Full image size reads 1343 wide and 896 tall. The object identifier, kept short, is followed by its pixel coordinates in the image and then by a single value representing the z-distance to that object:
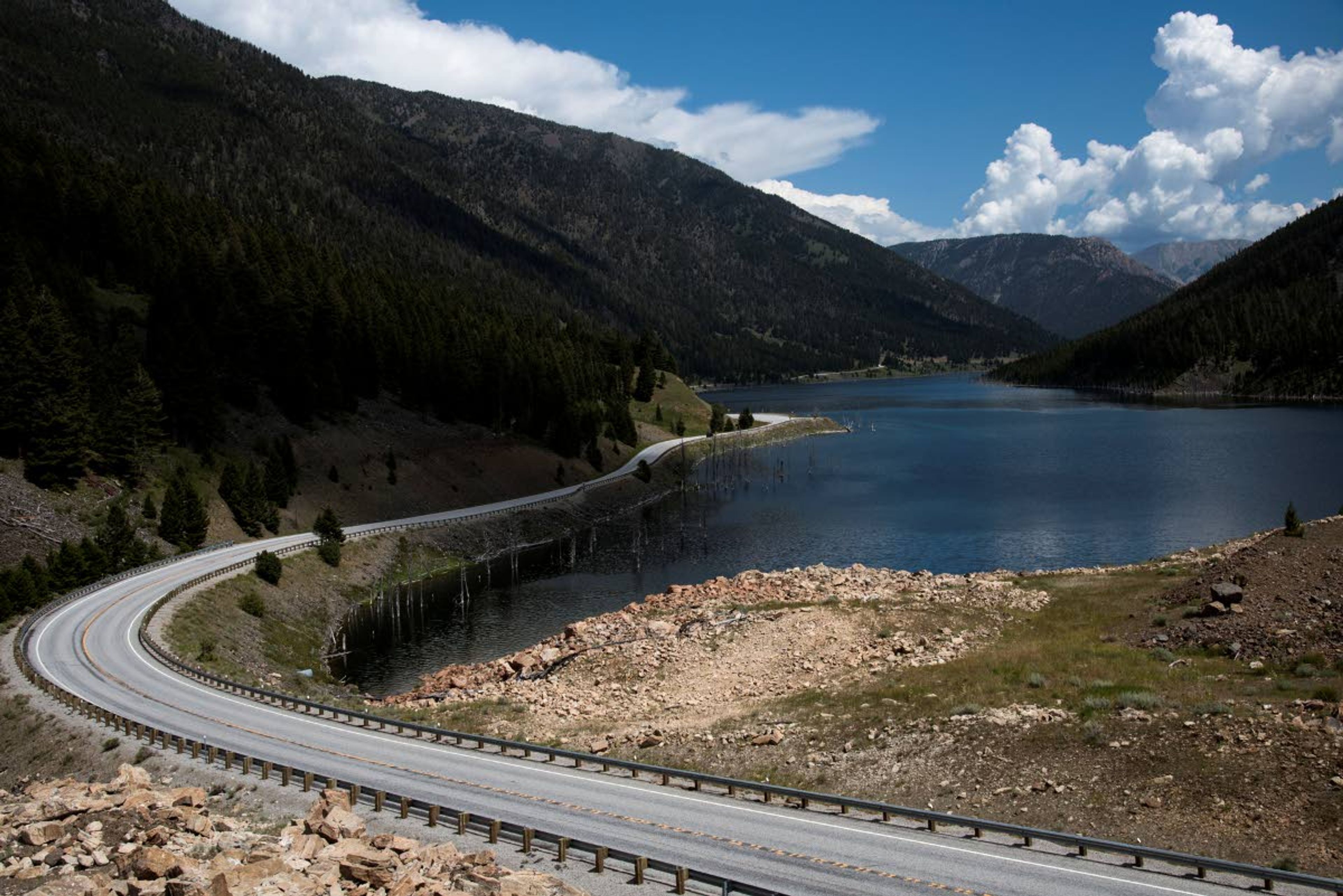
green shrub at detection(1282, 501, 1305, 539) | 49.75
